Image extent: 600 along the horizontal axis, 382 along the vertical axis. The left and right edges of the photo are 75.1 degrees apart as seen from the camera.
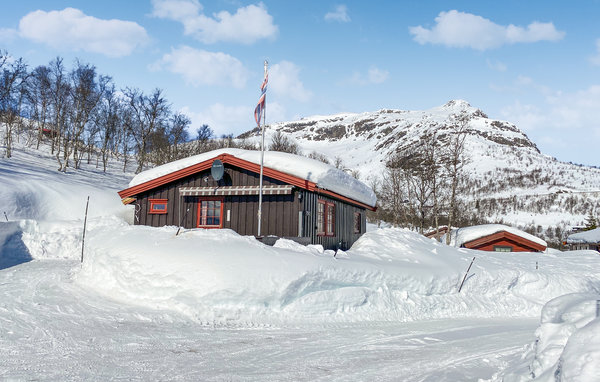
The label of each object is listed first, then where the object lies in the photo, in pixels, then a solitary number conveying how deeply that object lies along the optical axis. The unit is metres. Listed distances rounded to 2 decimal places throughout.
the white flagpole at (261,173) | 12.04
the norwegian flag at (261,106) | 12.25
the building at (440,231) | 34.71
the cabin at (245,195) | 12.82
